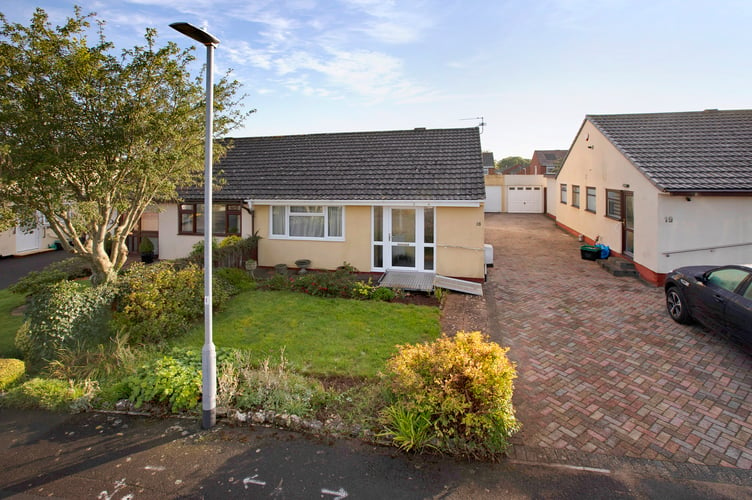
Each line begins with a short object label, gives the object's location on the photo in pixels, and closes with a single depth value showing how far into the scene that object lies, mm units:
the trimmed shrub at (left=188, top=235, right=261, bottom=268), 12258
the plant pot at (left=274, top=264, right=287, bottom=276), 13834
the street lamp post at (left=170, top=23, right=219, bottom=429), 5586
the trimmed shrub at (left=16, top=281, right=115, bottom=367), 7695
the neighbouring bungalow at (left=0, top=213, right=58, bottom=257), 17453
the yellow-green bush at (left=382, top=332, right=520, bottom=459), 5020
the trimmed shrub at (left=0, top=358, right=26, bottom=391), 6676
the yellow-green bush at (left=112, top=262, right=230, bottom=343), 8297
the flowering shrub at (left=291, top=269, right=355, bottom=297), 11367
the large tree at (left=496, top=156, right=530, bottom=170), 100025
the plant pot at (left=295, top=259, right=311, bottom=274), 14203
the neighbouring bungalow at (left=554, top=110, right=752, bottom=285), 12234
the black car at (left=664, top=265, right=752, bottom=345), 7139
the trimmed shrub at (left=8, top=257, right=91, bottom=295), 8445
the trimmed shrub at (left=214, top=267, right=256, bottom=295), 11422
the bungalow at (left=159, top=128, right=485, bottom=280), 13094
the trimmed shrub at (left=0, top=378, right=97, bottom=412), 6113
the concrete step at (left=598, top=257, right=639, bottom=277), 13641
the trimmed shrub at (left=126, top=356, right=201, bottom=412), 5984
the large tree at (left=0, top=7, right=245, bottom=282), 7391
